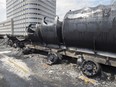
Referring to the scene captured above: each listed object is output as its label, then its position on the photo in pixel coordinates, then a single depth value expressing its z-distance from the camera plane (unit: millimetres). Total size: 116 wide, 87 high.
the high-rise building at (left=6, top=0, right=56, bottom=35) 41177
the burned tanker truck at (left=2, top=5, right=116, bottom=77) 2967
